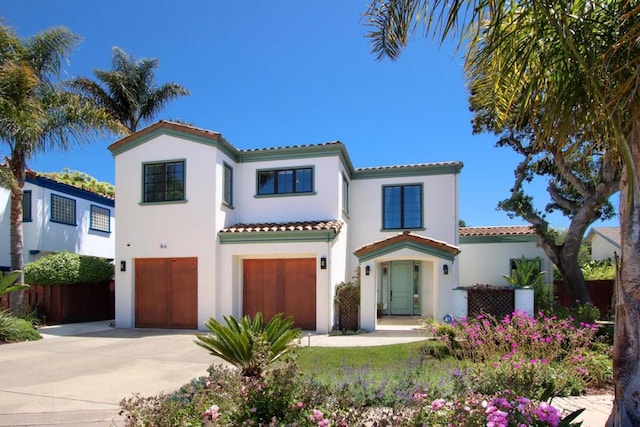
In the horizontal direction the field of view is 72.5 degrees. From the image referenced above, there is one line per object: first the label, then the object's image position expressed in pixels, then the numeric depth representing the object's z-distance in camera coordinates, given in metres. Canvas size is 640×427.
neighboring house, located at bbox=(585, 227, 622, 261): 28.59
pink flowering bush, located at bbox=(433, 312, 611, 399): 5.82
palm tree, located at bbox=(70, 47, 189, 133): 23.45
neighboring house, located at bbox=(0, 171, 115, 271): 18.50
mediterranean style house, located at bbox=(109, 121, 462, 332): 14.58
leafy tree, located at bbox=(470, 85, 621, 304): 14.80
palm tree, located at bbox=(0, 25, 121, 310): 13.30
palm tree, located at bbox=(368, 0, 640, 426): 3.86
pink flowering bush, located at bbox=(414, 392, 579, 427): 3.62
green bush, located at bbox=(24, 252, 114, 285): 16.69
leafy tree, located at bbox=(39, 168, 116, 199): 33.41
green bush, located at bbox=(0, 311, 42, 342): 12.66
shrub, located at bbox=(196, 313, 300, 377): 6.05
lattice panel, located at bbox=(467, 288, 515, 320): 13.12
